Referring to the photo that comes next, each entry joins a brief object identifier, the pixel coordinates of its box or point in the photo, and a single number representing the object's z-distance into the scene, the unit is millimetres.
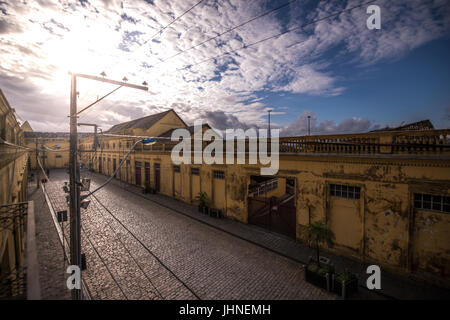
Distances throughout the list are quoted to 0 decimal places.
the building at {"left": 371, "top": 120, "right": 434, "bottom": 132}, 12421
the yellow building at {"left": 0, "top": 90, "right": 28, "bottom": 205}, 6746
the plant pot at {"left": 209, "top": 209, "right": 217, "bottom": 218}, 15991
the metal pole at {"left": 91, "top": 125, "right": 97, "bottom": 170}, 8694
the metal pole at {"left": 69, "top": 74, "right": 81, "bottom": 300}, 7137
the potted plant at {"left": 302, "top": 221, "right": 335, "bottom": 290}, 7953
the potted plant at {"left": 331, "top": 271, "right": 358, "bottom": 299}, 7426
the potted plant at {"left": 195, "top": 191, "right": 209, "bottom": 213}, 16859
